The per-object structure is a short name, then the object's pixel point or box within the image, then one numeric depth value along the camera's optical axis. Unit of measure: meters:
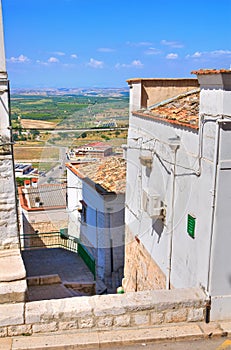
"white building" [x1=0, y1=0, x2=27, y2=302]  4.73
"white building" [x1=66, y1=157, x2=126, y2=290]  12.35
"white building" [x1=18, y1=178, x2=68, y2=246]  17.11
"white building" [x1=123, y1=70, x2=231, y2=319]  4.41
